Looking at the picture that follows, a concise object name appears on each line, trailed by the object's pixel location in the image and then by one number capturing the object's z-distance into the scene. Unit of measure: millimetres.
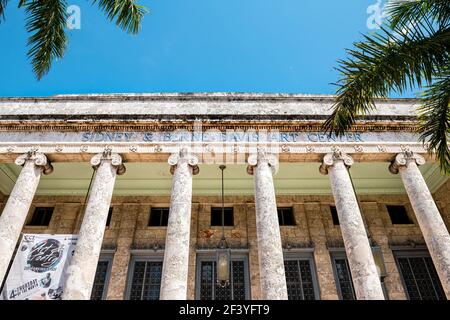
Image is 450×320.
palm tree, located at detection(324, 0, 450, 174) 6031
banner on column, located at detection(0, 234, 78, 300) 8234
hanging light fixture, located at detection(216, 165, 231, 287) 9555
